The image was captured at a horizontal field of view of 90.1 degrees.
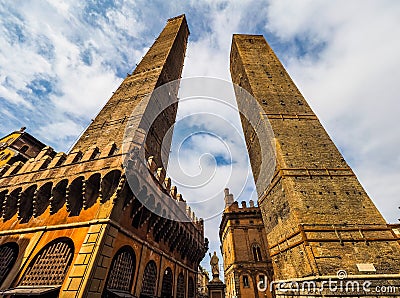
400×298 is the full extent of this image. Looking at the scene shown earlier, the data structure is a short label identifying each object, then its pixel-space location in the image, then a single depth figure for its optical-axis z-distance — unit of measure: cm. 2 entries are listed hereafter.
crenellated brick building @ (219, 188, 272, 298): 2098
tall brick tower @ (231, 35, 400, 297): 930
